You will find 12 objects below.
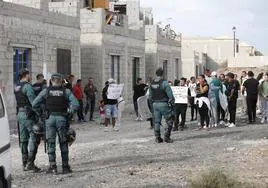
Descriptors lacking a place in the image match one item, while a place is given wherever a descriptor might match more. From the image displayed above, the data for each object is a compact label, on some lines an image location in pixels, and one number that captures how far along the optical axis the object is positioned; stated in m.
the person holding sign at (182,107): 17.11
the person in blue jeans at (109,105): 17.62
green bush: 7.99
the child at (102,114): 19.04
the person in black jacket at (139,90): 22.42
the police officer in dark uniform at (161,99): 13.63
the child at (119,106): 17.81
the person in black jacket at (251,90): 18.83
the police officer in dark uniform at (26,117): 10.38
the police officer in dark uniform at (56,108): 9.89
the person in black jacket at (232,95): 18.31
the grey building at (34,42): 19.33
